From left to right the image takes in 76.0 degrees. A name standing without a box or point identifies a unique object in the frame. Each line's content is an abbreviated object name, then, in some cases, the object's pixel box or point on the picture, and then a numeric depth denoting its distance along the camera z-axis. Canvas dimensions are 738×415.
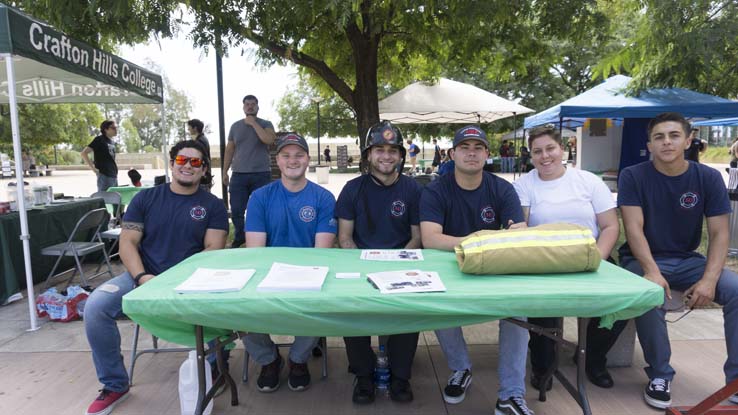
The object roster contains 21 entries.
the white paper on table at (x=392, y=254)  2.58
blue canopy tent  8.31
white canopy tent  8.93
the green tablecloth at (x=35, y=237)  4.65
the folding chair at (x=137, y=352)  3.08
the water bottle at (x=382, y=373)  2.90
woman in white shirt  2.97
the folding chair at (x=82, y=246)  4.74
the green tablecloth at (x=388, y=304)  1.94
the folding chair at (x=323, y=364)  3.08
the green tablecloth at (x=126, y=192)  6.92
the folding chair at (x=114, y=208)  6.18
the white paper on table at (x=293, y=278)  2.02
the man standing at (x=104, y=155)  7.48
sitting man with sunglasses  2.95
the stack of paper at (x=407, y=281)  1.98
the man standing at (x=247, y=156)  6.09
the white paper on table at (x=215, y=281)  2.02
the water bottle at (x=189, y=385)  2.52
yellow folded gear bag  2.15
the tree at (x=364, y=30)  4.39
